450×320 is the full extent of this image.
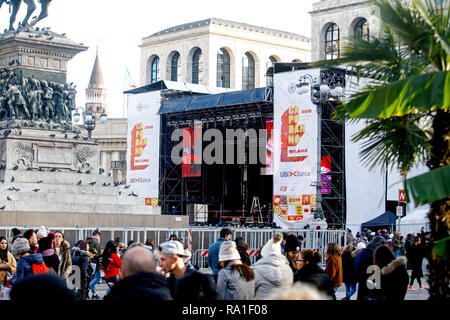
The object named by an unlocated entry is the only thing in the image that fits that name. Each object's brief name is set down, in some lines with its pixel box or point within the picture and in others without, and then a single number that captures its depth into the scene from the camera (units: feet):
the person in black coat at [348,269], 48.20
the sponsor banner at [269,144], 137.46
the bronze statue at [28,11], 77.41
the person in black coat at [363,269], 37.04
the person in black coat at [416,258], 65.46
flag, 312.34
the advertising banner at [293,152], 128.36
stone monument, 69.56
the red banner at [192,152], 149.18
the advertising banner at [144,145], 157.38
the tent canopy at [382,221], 120.17
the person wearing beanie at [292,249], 38.60
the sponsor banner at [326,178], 132.98
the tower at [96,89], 503.20
